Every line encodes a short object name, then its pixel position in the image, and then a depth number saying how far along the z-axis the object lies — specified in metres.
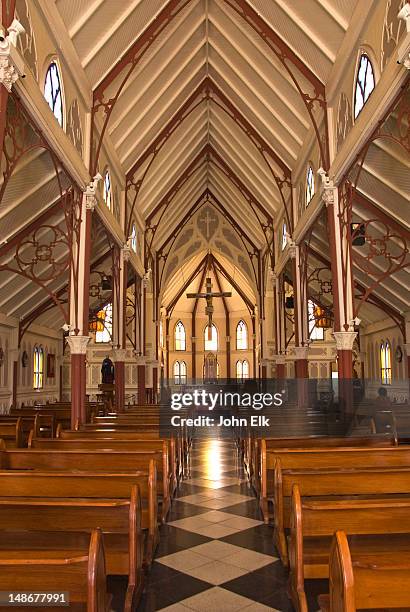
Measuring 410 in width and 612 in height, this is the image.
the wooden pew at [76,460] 7.04
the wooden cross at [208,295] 33.28
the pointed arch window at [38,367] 27.48
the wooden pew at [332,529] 4.30
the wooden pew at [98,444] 8.63
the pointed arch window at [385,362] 27.27
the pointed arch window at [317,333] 36.59
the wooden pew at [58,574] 3.00
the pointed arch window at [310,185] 17.83
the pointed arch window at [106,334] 34.48
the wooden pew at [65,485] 5.51
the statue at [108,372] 32.59
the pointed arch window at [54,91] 11.82
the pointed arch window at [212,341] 47.06
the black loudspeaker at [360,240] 18.08
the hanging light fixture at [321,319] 26.78
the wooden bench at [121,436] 9.56
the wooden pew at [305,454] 7.12
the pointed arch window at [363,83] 11.69
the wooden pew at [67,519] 4.48
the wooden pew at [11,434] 11.16
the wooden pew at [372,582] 2.85
